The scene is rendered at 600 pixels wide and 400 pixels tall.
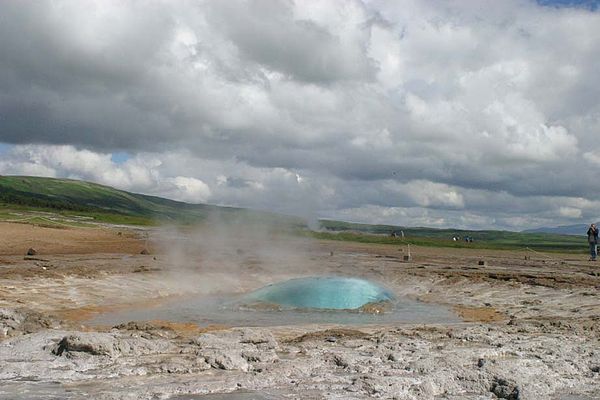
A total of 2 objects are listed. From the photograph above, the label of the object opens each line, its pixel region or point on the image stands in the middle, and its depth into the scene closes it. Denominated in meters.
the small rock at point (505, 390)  7.98
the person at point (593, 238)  33.54
